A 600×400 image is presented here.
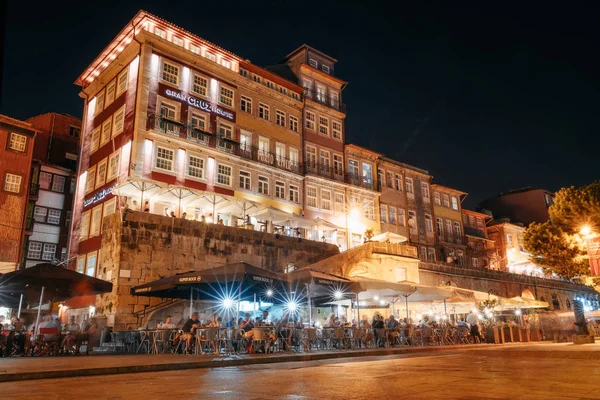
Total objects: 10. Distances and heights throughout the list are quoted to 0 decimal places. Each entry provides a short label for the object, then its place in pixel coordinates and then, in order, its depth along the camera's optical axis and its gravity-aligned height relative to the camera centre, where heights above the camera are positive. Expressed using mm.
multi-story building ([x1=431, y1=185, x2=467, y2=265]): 47844 +10790
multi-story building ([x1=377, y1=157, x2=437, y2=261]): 43656 +11714
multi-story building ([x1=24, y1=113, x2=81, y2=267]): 37969 +11829
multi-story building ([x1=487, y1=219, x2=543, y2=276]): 54812 +9620
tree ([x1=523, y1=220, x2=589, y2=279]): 26478 +4459
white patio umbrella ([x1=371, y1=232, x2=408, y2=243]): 34781 +6945
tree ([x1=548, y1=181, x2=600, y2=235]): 24688 +6314
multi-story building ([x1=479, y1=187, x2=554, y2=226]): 62688 +16391
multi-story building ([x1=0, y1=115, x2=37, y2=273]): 33875 +10658
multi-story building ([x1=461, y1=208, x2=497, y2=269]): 52062 +9784
